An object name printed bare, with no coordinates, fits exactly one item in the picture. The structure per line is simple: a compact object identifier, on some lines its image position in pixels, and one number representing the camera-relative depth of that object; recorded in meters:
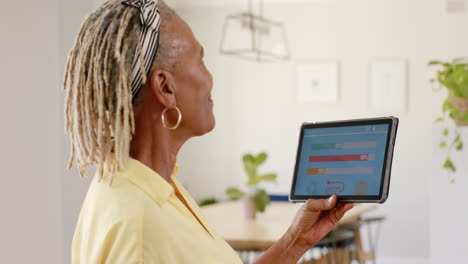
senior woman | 0.95
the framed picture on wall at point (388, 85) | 6.71
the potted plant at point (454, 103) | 2.44
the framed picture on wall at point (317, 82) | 6.91
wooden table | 3.68
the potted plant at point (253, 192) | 4.41
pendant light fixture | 5.01
